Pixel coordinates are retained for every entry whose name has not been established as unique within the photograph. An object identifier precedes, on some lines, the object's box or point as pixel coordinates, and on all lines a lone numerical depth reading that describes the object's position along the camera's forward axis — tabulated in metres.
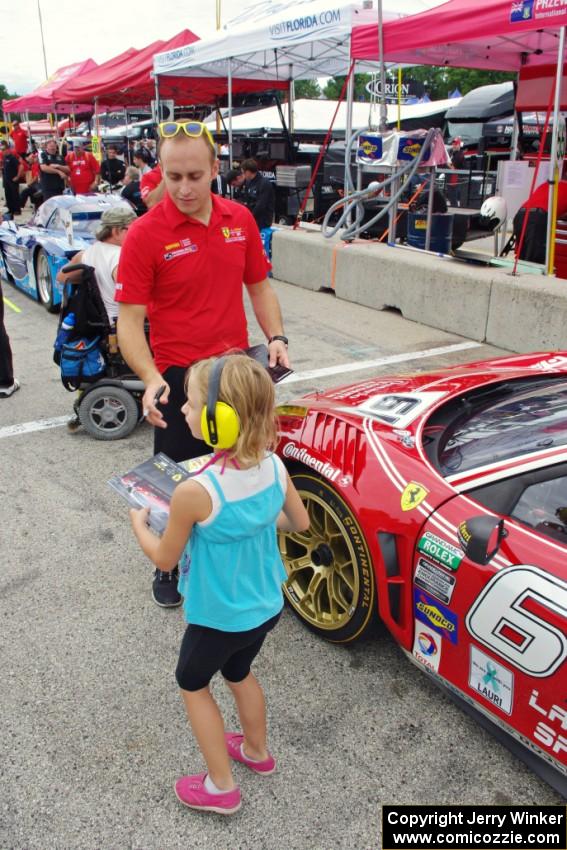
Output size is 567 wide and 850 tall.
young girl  1.79
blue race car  7.84
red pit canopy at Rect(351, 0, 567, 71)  6.51
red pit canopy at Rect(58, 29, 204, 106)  15.93
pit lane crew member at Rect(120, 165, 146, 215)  12.10
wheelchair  4.89
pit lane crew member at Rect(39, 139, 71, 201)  15.44
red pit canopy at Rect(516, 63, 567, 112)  11.16
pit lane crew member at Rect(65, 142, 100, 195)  14.98
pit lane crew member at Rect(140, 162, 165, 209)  9.77
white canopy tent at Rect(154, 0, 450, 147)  9.26
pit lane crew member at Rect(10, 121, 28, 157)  21.22
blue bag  4.92
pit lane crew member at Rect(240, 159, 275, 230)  10.20
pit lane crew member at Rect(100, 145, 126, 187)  20.09
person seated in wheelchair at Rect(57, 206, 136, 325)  4.95
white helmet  8.38
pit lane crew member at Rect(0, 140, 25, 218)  17.19
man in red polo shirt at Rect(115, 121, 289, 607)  2.51
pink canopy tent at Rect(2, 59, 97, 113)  20.89
